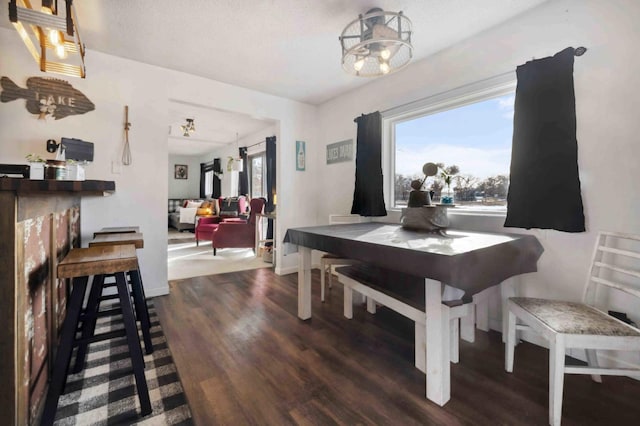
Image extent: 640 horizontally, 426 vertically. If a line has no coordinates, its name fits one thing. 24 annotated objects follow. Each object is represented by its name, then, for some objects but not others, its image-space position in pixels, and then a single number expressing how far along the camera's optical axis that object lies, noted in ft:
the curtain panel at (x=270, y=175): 15.80
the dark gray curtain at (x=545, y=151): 5.87
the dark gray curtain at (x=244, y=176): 21.00
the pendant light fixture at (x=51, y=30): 4.23
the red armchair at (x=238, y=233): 15.71
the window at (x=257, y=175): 20.35
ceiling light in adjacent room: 16.06
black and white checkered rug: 4.18
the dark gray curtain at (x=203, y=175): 28.25
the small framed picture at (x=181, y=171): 29.12
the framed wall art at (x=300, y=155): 12.89
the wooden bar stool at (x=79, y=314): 3.81
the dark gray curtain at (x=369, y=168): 10.19
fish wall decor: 7.44
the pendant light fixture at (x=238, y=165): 19.54
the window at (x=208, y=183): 27.81
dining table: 4.12
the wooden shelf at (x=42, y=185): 2.86
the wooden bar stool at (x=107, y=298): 5.14
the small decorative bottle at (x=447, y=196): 7.55
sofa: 23.08
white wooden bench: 4.95
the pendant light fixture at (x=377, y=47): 5.60
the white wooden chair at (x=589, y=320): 3.94
